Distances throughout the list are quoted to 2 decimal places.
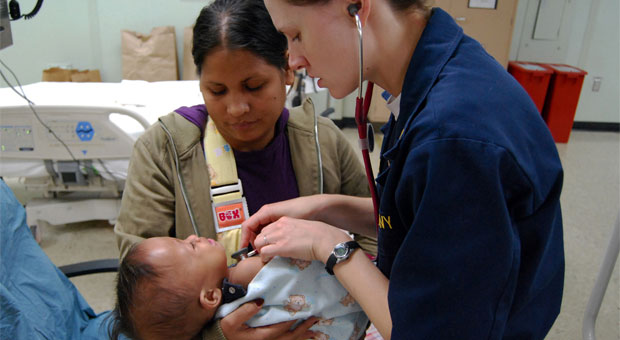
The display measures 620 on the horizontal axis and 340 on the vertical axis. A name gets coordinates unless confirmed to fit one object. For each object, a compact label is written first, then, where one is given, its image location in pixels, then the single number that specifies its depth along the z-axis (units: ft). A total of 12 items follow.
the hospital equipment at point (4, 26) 5.76
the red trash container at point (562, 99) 16.49
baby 3.66
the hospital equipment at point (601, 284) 5.33
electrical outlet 18.10
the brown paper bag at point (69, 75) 15.30
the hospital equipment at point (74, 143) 8.00
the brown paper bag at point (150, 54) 15.94
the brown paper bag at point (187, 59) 16.29
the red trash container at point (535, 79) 16.38
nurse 2.02
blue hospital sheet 4.03
